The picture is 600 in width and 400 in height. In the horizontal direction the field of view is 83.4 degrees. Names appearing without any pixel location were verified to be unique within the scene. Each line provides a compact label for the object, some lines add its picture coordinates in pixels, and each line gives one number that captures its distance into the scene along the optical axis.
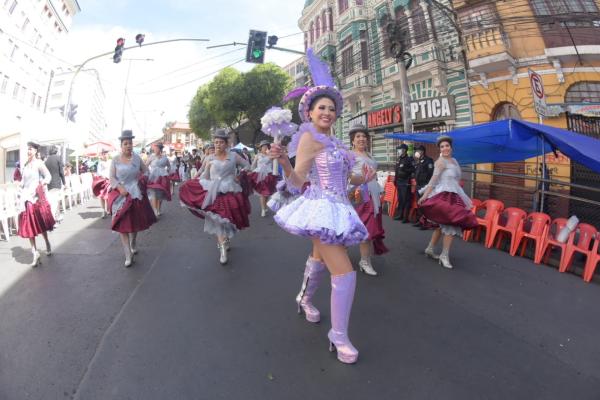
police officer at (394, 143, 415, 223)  8.43
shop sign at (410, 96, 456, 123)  13.73
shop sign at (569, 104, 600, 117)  9.85
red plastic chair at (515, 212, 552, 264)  5.30
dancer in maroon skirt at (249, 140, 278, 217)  8.55
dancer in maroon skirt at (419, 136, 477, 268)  4.82
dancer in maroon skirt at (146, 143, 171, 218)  8.61
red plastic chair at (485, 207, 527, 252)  5.71
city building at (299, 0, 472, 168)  13.81
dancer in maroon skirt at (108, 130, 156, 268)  4.82
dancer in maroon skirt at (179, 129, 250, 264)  5.07
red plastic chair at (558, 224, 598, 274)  4.83
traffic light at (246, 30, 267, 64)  11.59
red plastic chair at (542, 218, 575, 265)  5.13
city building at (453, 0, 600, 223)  9.78
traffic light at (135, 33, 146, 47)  12.11
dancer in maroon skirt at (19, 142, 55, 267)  5.06
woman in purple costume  2.46
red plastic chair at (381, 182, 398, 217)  9.08
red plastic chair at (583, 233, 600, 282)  4.51
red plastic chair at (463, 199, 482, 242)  6.60
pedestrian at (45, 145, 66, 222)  8.20
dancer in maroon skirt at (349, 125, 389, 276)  4.35
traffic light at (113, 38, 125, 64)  12.49
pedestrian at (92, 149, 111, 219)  8.05
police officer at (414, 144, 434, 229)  7.69
